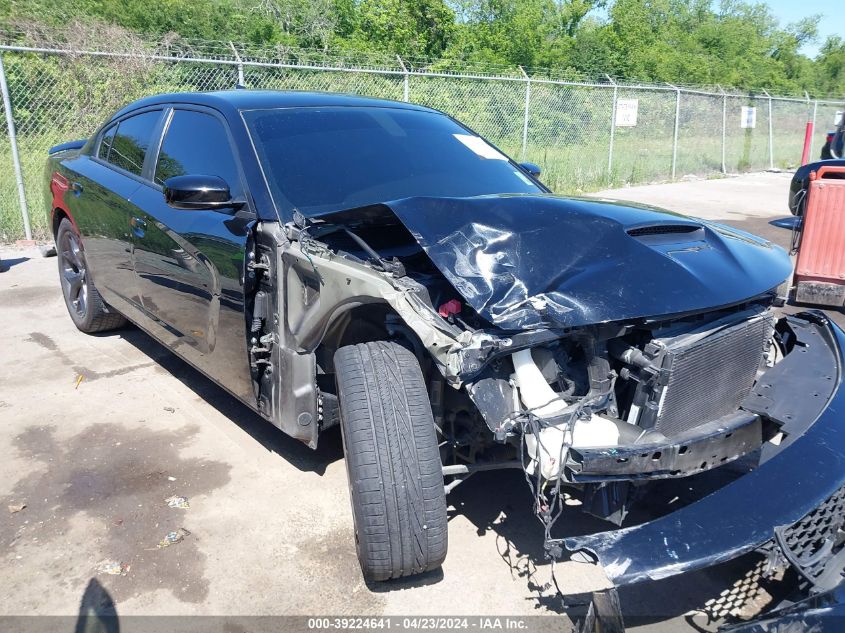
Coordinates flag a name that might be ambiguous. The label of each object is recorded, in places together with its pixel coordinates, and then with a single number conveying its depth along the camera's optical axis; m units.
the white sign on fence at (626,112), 14.60
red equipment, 6.02
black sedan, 2.16
